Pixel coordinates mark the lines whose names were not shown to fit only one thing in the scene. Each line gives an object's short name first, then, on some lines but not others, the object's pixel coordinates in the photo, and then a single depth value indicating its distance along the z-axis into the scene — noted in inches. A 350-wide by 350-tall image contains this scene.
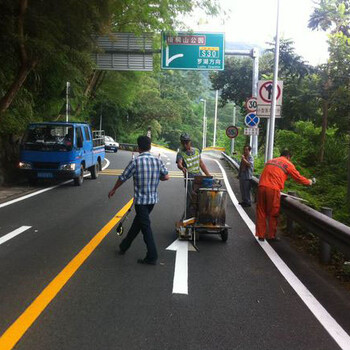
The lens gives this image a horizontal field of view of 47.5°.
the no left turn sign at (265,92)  491.5
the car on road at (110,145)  1378.6
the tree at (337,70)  685.3
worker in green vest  285.1
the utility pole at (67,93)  619.1
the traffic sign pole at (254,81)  765.9
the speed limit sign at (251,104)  685.3
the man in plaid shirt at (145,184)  218.5
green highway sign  725.3
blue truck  498.3
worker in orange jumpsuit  277.3
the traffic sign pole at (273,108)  468.1
